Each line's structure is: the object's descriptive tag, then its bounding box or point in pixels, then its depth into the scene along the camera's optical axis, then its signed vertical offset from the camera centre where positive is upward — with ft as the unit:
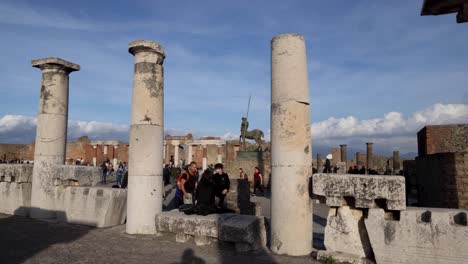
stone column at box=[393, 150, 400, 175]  73.76 +0.89
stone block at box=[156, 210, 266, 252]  20.35 -3.93
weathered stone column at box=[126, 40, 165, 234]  24.52 +1.51
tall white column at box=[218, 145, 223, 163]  123.11 +2.56
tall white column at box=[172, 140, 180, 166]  131.71 +4.82
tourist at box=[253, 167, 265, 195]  57.67 -2.65
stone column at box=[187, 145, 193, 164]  128.07 +3.47
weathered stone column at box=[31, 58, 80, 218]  29.99 +2.63
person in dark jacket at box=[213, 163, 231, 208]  25.17 -1.38
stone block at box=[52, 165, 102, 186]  29.25 -0.95
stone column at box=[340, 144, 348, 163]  84.58 +3.17
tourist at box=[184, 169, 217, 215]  23.58 -2.28
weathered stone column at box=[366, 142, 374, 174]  81.29 +3.20
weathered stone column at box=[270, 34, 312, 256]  19.43 +0.77
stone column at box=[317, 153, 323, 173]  73.26 +0.03
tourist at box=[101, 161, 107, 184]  72.23 -2.24
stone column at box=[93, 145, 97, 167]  135.80 +3.08
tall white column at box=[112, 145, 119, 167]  137.31 +4.27
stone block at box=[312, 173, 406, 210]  17.38 -1.28
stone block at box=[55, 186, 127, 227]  27.30 -3.39
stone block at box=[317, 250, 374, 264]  17.87 -4.68
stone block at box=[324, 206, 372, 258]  18.39 -3.59
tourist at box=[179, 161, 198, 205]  28.63 -1.35
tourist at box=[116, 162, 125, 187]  63.44 -1.91
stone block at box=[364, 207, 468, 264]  15.80 -3.28
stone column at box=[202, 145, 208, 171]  124.22 +2.21
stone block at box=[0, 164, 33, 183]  32.19 -1.00
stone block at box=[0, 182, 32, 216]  31.96 -3.29
